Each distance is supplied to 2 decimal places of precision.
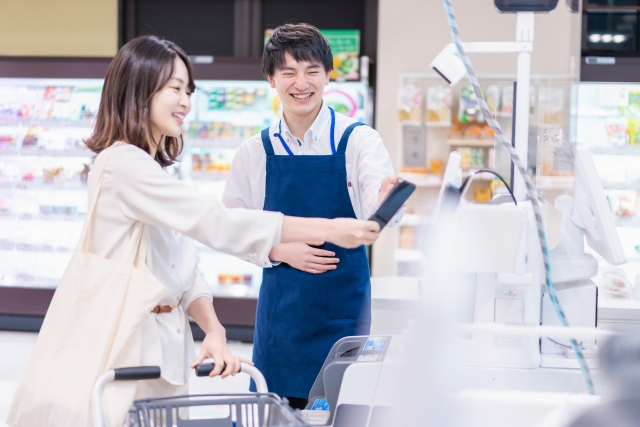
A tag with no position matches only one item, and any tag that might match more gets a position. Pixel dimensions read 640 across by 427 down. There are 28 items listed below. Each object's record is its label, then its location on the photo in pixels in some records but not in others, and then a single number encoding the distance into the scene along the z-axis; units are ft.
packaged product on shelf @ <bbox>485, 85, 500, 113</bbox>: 16.24
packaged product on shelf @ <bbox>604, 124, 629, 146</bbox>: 15.20
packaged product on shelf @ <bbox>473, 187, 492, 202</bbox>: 16.74
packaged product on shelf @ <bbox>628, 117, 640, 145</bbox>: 15.20
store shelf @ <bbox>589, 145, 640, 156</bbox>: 15.20
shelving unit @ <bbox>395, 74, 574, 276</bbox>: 16.52
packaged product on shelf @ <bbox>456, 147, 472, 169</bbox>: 16.60
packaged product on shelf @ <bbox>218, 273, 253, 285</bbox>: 17.34
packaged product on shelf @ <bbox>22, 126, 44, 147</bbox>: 17.20
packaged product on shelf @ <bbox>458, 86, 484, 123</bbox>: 16.48
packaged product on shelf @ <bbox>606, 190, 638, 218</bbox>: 15.42
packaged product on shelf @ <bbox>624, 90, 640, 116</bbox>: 15.25
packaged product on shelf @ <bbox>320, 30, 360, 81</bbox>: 16.48
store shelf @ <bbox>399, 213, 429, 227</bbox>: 16.85
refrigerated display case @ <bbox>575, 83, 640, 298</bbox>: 15.23
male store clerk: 7.08
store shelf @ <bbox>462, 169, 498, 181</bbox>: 16.30
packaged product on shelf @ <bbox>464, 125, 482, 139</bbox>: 16.66
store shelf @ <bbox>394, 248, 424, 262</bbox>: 16.80
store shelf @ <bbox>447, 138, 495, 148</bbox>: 16.40
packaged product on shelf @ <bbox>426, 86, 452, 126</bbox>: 16.48
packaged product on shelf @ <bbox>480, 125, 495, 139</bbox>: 16.55
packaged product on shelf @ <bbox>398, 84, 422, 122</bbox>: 16.52
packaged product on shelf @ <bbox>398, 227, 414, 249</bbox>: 17.15
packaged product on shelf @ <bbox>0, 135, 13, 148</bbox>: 17.33
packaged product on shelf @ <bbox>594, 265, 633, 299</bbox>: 9.23
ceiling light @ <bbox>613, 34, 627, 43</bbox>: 16.37
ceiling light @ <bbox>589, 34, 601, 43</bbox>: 16.39
